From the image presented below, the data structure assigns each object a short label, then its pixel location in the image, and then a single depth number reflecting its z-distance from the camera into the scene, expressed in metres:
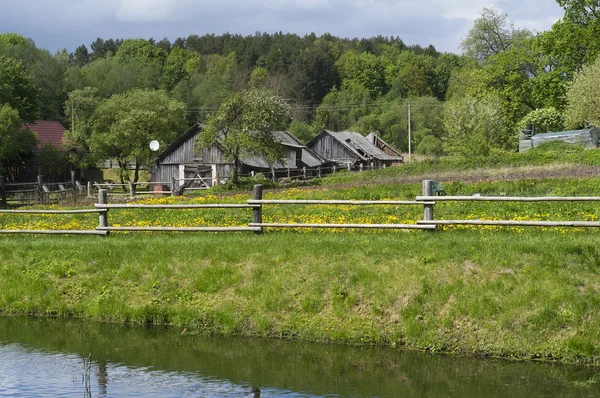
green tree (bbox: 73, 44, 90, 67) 192.60
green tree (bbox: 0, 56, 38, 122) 61.47
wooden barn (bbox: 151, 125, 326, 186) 57.12
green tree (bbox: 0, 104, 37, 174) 49.94
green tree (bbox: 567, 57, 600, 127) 51.38
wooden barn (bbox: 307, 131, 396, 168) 79.69
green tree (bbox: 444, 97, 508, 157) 65.50
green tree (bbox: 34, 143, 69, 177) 58.97
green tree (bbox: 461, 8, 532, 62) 78.69
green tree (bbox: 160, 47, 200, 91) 124.70
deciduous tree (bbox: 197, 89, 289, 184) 46.00
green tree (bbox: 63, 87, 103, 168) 60.81
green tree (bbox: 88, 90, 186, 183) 59.41
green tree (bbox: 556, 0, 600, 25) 60.78
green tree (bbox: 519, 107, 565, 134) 61.22
